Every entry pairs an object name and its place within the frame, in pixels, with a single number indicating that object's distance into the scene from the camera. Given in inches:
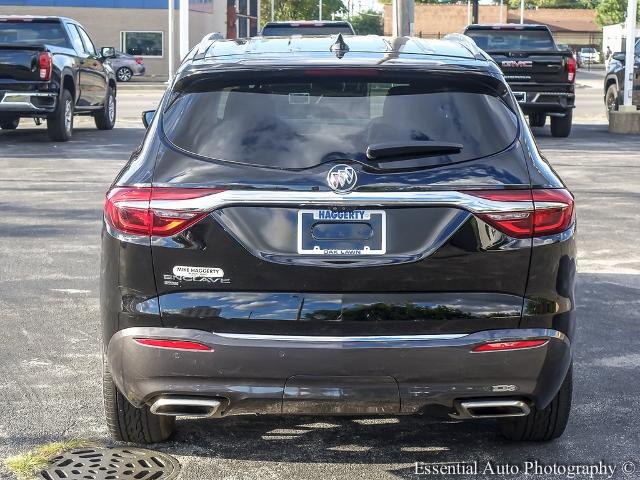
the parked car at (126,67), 2007.9
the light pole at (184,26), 987.6
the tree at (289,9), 3230.8
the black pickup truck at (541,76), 811.4
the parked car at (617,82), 906.7
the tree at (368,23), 5340.6
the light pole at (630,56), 879.7
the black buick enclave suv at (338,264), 166.1
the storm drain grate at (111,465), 182.4
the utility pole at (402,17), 1035.0
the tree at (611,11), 4274.1
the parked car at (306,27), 932.6
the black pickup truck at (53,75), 720.3
